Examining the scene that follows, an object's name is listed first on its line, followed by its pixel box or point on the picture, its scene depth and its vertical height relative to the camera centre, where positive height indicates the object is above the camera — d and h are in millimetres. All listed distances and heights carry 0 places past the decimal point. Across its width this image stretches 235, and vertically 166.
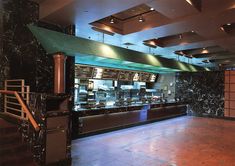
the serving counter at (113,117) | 6465 -1390
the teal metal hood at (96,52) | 5363 +996
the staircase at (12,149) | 3838 -1379
